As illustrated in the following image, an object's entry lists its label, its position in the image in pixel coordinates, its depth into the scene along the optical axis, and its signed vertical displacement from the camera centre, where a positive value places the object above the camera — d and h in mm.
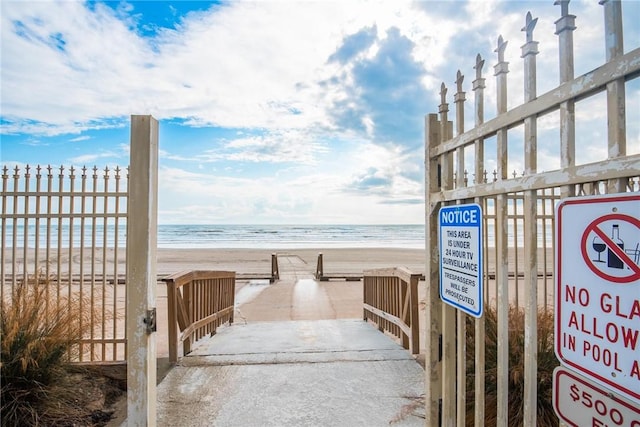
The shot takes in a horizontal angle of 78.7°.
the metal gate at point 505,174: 1146 +187
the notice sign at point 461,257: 1813 -156
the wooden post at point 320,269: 11879 -1363
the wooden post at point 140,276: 2404 -319
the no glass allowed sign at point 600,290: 1057 -188
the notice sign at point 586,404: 1100 -541
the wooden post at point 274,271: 11617 -1388
